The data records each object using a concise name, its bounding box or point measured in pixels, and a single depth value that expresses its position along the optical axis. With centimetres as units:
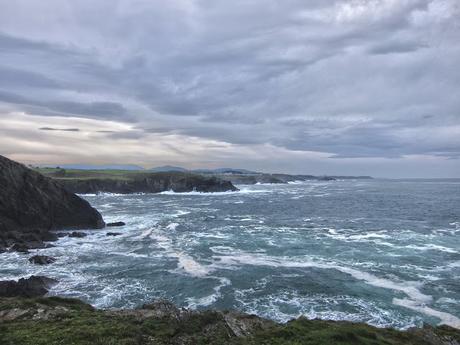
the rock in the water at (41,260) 3953
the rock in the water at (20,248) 4516
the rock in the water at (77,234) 5702
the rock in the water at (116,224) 6797
